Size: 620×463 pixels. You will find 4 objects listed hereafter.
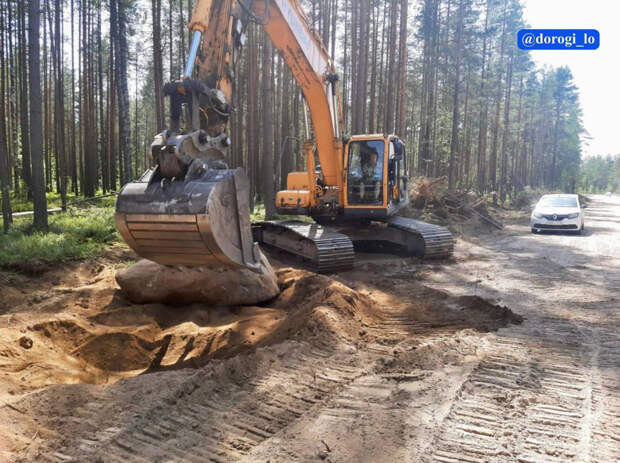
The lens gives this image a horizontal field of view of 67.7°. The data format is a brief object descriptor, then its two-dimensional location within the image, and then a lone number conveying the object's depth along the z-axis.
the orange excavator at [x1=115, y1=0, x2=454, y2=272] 4.72
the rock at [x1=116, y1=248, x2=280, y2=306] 6.89
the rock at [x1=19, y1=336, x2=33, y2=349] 4.82
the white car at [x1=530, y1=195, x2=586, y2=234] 17.00
